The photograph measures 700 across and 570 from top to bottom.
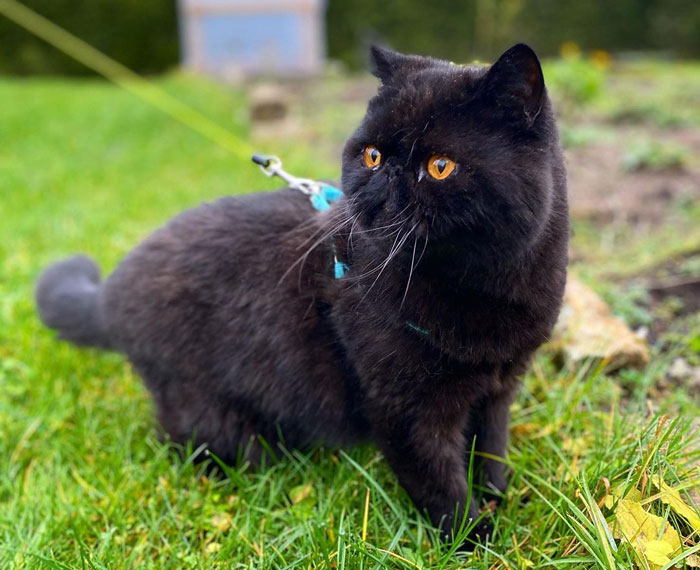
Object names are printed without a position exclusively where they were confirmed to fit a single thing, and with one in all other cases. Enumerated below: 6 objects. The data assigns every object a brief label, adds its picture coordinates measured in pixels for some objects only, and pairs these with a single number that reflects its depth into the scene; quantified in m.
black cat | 0.52
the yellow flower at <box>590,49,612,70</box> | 2.26
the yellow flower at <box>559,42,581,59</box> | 2.11
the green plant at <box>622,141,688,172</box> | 1.51
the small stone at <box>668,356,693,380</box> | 0.77
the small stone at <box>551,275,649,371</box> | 0.76
